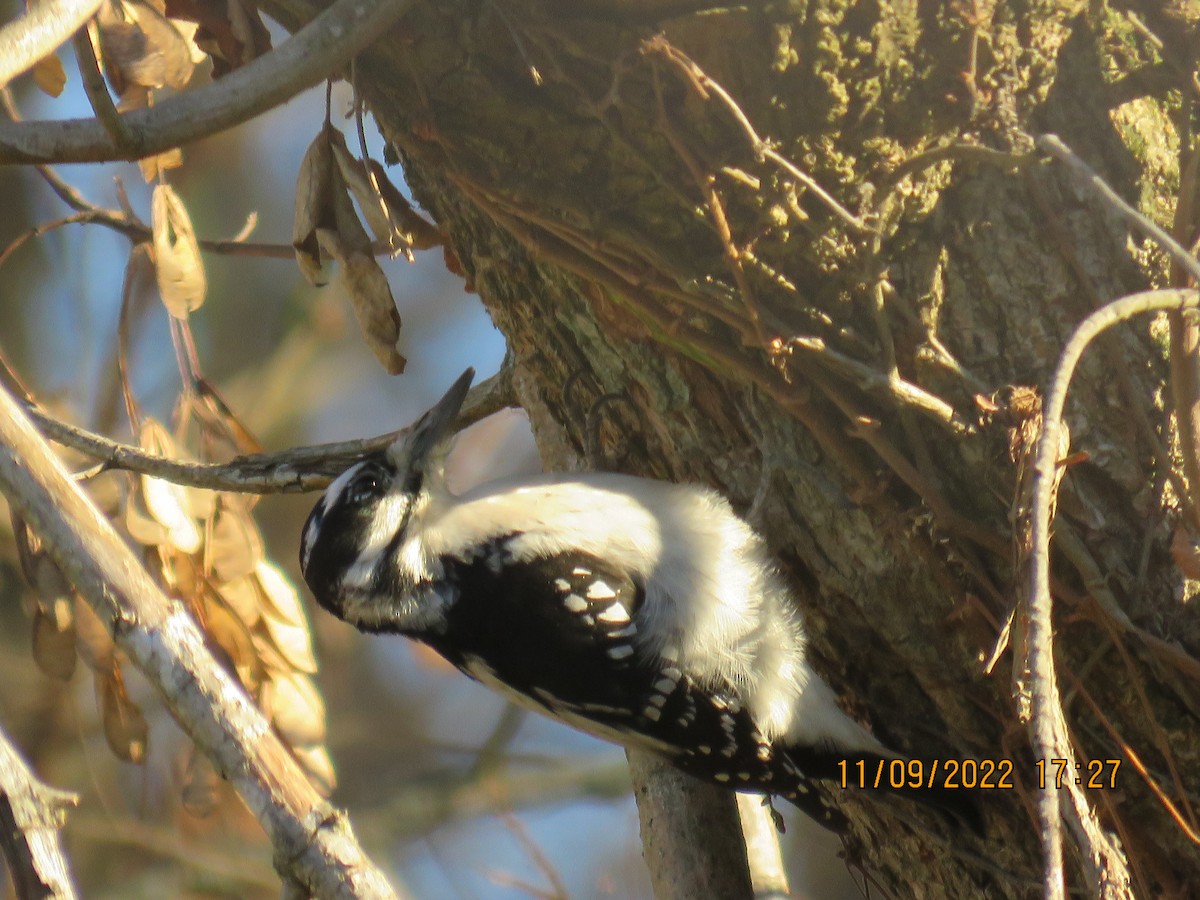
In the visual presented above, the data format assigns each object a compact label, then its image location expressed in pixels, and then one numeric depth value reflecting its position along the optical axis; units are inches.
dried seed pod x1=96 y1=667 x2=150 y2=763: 240.2
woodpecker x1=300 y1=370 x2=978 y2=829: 228.1
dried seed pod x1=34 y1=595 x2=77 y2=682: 234.1
